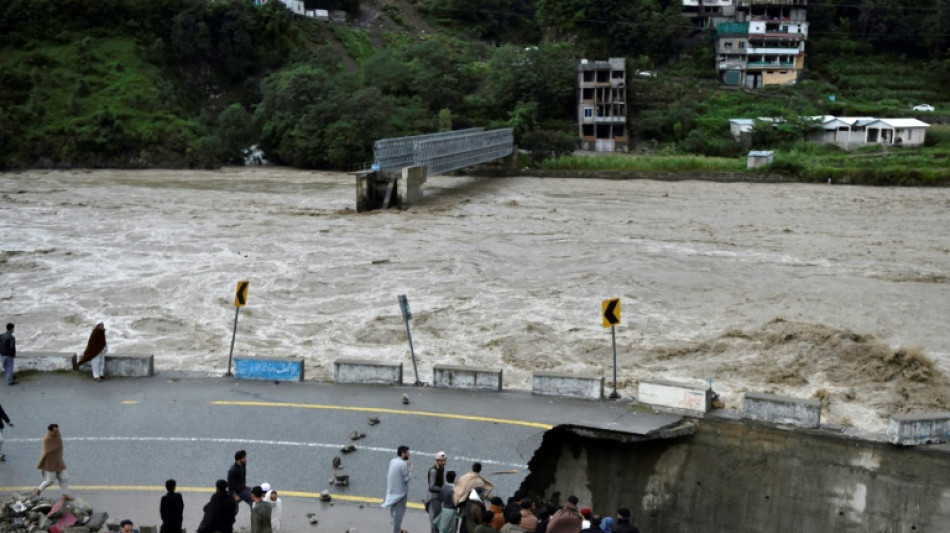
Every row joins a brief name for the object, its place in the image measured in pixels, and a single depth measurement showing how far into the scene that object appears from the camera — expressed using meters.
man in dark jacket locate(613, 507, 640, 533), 11.23
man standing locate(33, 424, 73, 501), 13.43
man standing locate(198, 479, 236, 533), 11.67
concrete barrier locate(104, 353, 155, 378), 18.78
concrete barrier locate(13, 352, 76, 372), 18.92
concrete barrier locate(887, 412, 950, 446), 14.65
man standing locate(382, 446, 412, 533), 12.43
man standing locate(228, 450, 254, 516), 12.77
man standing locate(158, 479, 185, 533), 11.84
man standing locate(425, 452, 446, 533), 12.40
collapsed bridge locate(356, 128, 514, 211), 50.97
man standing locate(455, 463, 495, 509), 12.11
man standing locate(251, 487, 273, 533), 11.74
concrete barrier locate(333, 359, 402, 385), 18.11
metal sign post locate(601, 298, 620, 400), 17.88
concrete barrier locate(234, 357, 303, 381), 18.50
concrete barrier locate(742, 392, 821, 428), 15.38
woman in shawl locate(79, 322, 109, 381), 18.01
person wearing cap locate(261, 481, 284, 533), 11.97
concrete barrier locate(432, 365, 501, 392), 17.73
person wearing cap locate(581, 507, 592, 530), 11.91
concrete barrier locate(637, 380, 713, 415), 16.12
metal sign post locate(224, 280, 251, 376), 19.39
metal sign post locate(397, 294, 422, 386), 17.81
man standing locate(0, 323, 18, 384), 18.06
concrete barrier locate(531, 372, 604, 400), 17.14
